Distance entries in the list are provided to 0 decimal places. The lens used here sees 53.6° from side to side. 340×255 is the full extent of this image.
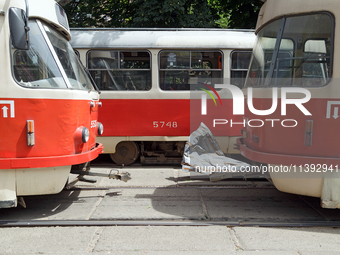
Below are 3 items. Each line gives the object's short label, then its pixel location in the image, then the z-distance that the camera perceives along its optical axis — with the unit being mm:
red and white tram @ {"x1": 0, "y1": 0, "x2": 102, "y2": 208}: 4090
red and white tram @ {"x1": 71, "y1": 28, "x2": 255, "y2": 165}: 7246
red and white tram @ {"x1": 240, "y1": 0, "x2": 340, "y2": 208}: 4027
